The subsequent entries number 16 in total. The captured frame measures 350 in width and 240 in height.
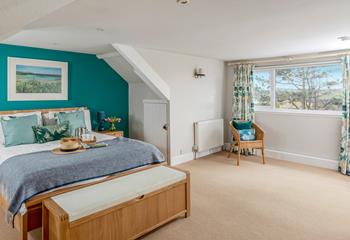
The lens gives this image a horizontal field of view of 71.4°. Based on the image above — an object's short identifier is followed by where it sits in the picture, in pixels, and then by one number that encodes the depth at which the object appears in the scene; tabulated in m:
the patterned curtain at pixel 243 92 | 5.27
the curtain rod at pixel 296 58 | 4.11
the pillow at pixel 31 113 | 3.72
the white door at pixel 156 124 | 4.68
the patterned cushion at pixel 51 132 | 3.46
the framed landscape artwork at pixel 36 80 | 3.79
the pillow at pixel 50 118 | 3.86
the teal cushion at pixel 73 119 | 3.88
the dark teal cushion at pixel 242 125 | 4.97
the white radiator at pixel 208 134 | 5.02
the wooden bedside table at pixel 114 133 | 4.52
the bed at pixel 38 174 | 2.16
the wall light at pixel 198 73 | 4.95
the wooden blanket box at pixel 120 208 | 1.91
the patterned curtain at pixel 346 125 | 4.05
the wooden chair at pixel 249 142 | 4.67
